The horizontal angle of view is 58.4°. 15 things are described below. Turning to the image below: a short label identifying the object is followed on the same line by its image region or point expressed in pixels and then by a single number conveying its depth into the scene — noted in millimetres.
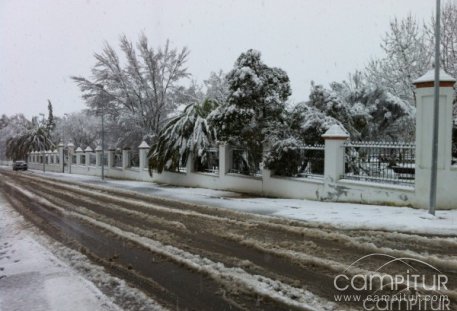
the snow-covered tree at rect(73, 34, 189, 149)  36688
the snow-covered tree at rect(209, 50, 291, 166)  15602
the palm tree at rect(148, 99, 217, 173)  19984
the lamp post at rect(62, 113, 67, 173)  73438
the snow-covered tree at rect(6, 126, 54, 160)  70250
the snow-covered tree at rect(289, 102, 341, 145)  14891
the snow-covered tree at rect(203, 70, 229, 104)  40438
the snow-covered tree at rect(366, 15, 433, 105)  25453
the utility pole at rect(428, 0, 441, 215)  9367
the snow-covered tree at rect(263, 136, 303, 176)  14164
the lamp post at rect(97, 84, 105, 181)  36969
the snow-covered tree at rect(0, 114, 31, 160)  80881
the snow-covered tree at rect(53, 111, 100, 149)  63612
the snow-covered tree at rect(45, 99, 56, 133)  80006
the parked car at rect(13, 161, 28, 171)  58219
